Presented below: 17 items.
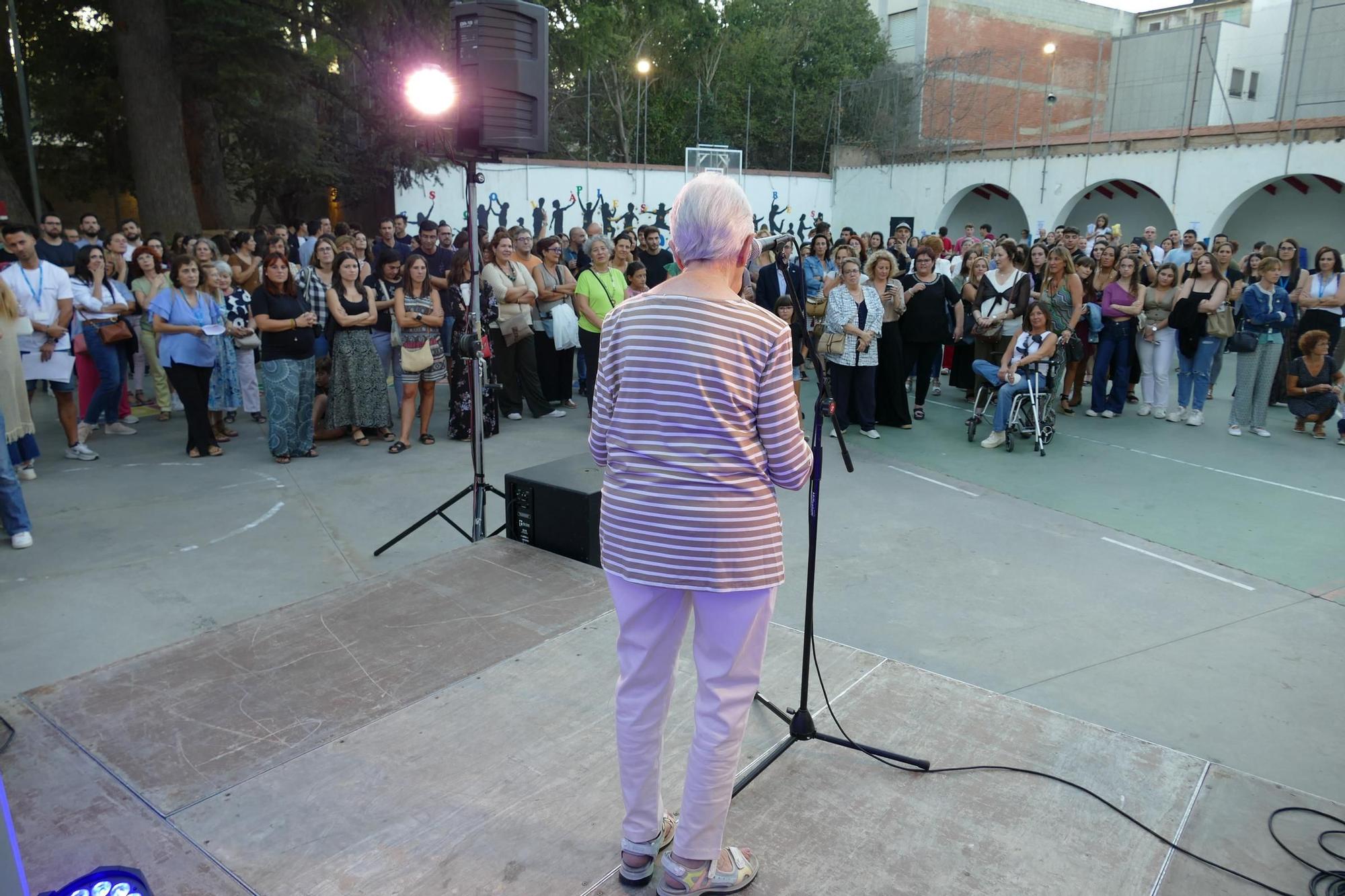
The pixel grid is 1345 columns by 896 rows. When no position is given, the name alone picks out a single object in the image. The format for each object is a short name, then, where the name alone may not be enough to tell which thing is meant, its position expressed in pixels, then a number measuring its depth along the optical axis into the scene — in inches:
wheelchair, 314.7
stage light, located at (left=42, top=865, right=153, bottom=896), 79.0
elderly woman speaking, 80.7
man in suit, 364.8
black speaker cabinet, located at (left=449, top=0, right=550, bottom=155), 186.7
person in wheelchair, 313.4
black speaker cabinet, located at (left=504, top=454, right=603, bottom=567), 171.2
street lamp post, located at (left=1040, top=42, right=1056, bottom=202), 870.4
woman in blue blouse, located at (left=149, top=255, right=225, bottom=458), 275.6
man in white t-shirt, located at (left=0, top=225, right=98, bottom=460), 260.5
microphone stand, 103.4
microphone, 122.8
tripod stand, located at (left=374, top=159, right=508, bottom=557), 187.8
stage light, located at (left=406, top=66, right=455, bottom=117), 194.9
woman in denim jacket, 331.3
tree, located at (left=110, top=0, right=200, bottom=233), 516.4
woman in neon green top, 332.2
